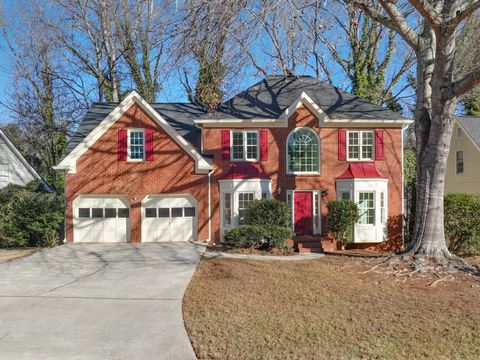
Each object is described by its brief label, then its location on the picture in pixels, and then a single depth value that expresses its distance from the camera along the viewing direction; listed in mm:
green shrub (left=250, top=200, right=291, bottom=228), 15953
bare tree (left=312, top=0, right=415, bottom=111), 26688
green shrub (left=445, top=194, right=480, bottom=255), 14586
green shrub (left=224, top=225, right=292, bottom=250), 14930
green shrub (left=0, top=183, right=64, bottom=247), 16203
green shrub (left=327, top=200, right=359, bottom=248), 16328
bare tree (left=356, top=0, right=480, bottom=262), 10371
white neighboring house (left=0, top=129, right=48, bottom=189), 20578
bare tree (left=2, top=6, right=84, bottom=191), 29219
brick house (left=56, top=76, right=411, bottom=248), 17078
